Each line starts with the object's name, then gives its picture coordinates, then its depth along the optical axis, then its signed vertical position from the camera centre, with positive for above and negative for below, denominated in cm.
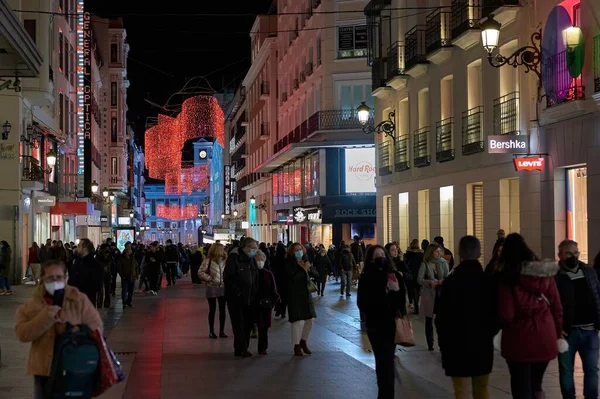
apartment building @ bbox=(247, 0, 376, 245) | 4653 +527
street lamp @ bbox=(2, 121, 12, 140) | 3353 +389
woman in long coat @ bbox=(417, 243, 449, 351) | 1513 -65
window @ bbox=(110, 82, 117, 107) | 7469 +1109
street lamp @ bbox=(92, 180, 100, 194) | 5180 +288
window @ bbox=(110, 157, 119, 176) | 7500 +568
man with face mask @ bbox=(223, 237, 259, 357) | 1452 -74
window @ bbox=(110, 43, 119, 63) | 7556 +1442
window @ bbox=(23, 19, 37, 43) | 3431 +749
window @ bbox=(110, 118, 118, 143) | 7444 +844
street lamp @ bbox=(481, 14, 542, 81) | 1798 +361
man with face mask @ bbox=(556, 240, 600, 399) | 920 -80
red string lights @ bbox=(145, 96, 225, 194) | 3909 +460
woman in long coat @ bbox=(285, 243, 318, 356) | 1450 -94
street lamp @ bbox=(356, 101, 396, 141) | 3136 +357
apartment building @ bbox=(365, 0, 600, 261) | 1864 +265
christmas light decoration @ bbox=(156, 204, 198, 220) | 11324 +330
